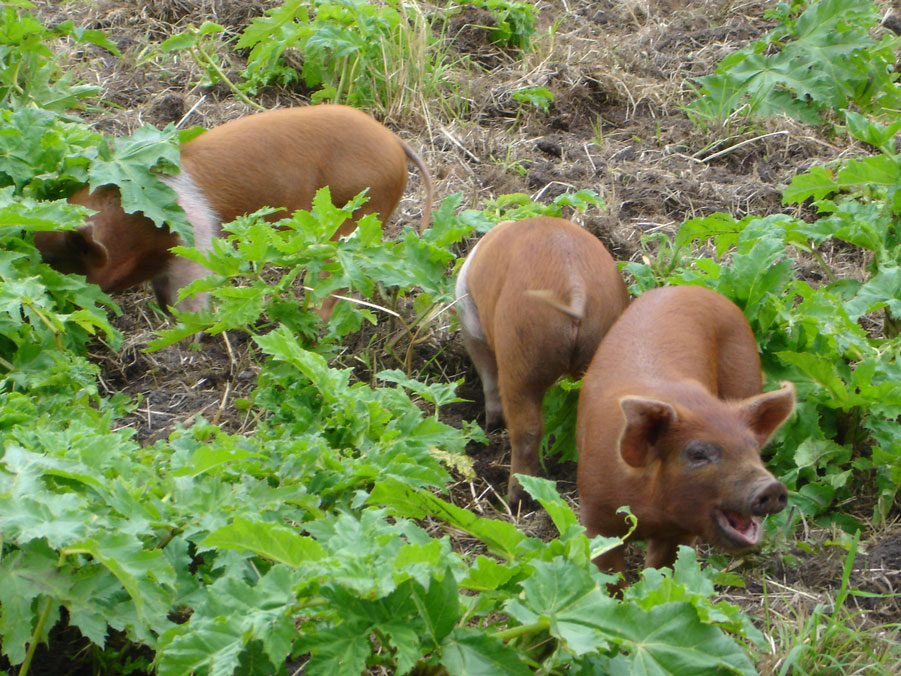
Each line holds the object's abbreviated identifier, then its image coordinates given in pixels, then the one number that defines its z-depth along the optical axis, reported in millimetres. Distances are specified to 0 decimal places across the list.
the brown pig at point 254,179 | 9953
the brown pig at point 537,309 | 7719
